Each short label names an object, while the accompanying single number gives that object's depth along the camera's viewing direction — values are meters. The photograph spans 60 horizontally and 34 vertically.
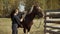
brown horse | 9.33
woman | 9.36
